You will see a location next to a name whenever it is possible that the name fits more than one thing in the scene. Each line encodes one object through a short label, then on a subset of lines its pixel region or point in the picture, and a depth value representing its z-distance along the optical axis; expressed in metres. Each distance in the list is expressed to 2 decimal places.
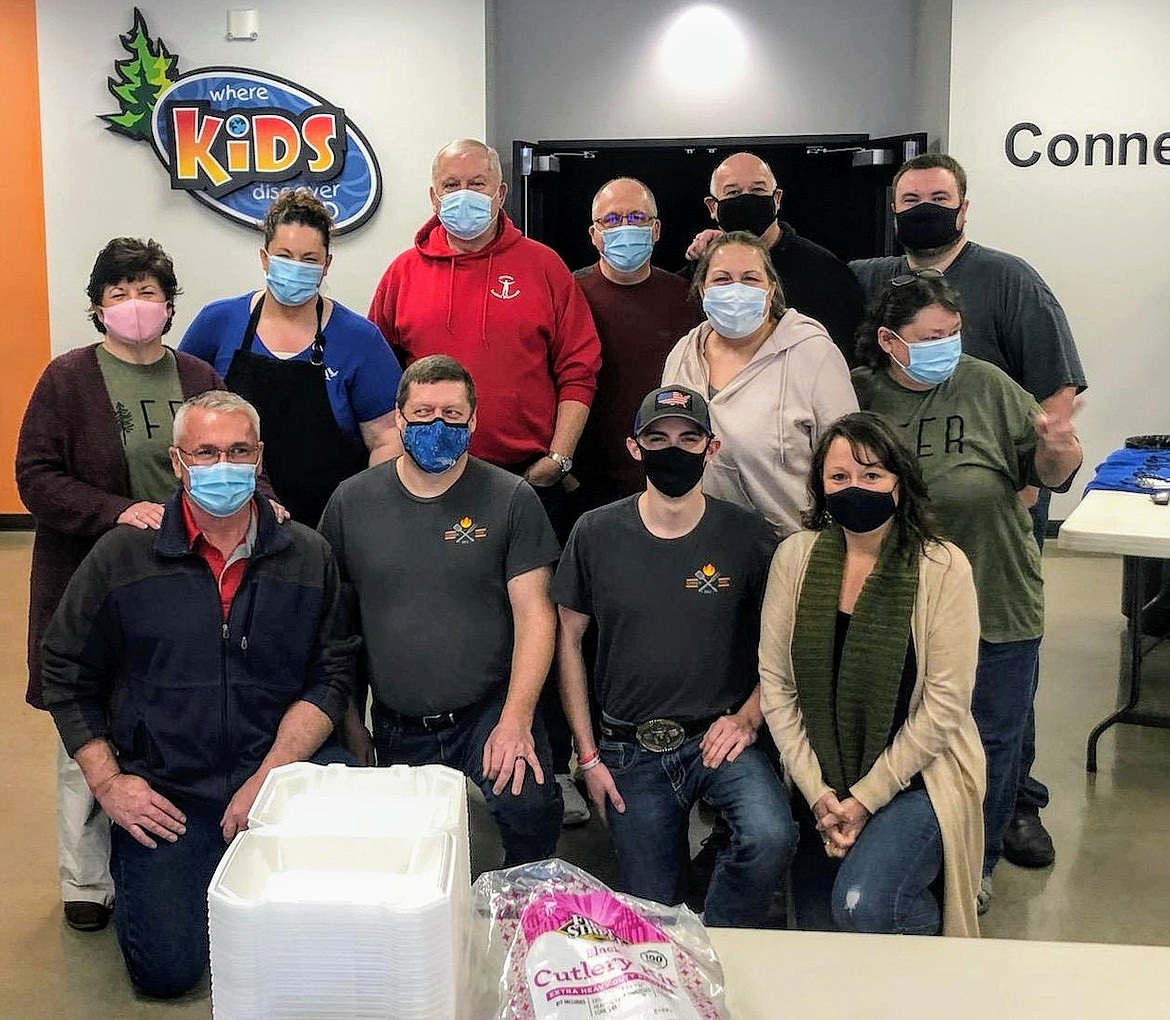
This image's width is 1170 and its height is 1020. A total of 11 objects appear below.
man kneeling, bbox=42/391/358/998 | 2.53
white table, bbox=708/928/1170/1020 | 1.31
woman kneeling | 2.30
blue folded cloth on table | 4.50
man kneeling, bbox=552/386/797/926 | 2.60
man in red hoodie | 3.30
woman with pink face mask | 2.79
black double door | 7.50
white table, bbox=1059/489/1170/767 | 3.62
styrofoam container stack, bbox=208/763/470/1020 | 0.99
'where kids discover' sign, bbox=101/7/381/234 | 7.04
